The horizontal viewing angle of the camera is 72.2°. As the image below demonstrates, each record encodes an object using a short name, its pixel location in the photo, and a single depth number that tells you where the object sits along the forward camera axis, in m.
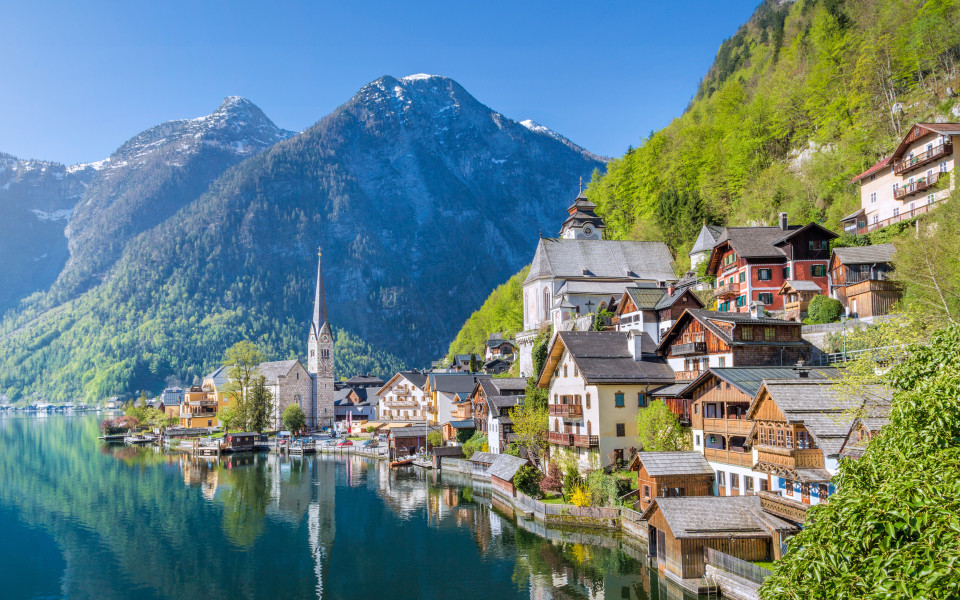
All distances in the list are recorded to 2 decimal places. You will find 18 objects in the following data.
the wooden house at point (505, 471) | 55.19
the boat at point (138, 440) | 123.31
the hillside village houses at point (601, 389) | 48.53
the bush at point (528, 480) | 51.03
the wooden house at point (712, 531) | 30.58
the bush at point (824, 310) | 48.78
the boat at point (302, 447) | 98.38
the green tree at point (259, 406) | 112.69
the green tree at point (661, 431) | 43.00
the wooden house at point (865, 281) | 46.19
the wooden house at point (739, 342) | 43.53
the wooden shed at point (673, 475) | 38.56
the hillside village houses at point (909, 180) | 49.53
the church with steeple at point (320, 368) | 134.62
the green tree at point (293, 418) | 114.06
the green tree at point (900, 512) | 9.00
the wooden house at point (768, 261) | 54.50
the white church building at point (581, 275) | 81.06
